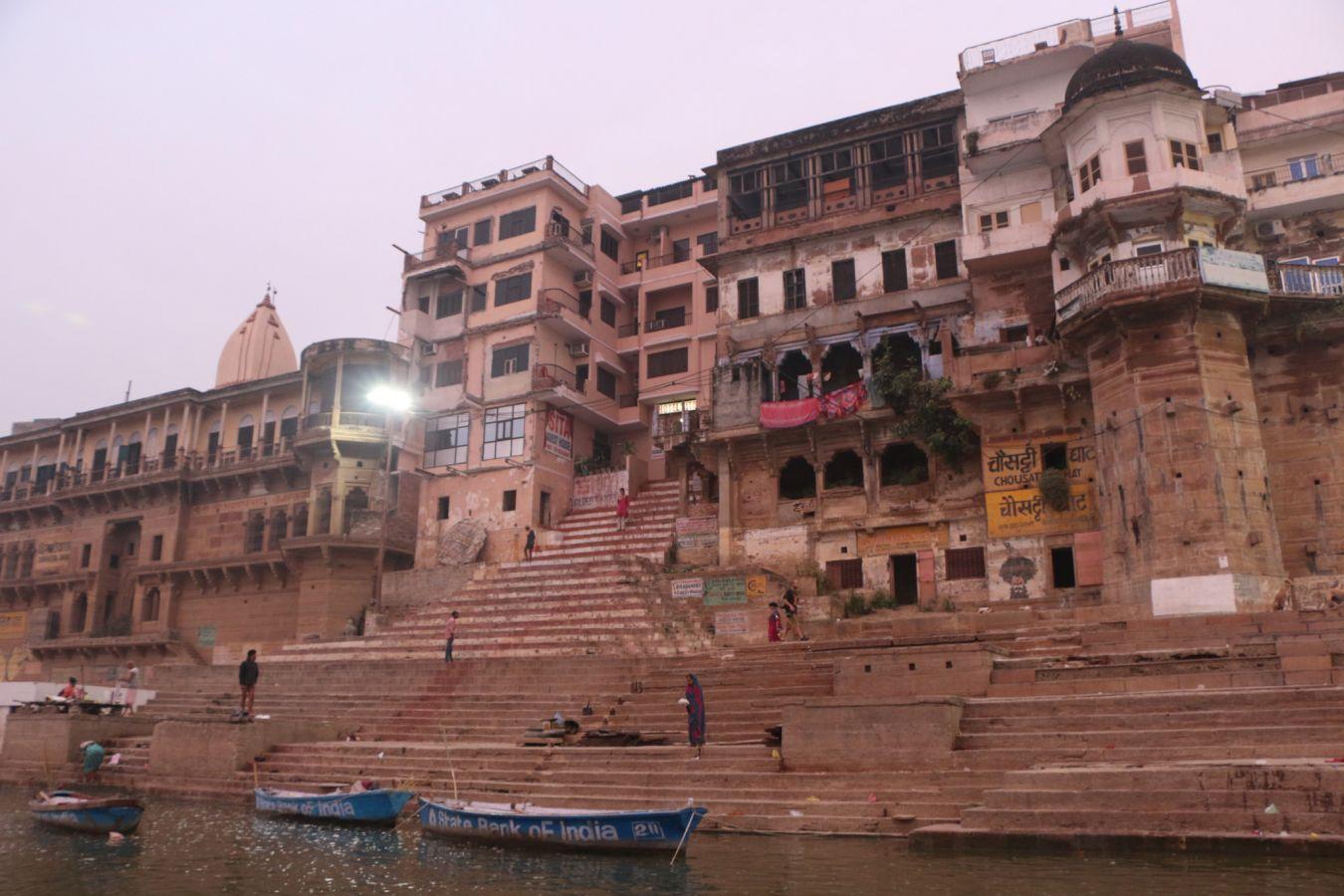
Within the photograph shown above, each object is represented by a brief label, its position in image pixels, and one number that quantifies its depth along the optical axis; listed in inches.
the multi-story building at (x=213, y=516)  1448.1
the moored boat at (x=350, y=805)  580.7
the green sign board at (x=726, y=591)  1005.2
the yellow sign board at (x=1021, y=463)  978.7
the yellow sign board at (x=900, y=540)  1057.5
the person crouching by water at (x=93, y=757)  810.2
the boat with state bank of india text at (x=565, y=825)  459.2
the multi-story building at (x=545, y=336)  1413.6
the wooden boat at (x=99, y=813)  574.9
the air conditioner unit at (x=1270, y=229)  997.8
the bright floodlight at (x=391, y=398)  1487.5
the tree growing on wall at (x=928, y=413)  1039.1
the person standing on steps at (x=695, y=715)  601.3
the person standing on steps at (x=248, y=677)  798.5
